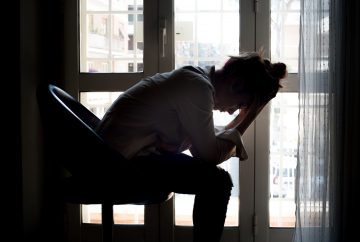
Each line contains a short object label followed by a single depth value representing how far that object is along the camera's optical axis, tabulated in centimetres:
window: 203
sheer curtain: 182
